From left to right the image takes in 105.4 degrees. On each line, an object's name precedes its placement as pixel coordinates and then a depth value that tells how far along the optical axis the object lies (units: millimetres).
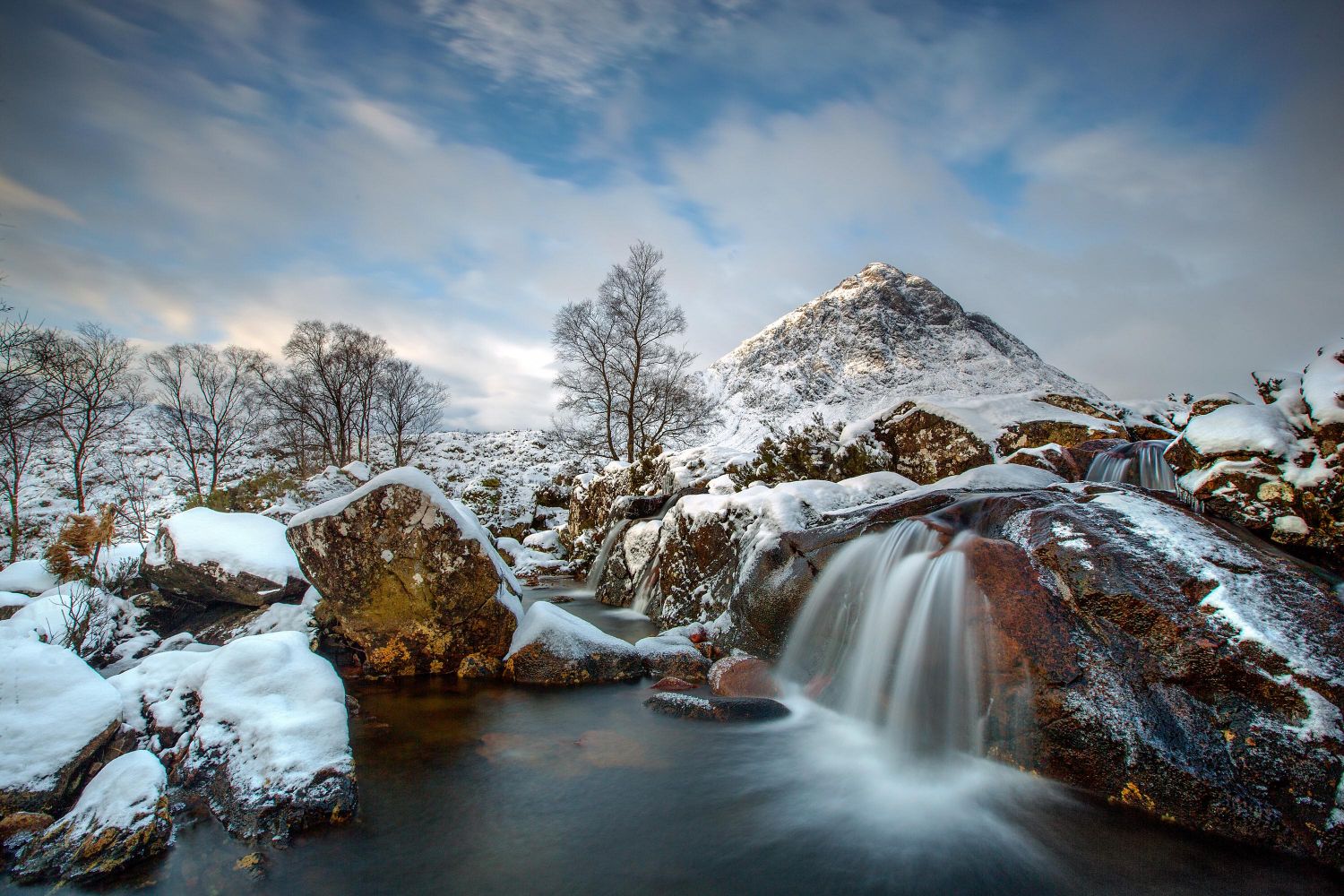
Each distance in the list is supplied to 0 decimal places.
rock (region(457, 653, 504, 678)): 5992
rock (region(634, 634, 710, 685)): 6184
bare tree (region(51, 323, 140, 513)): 17266
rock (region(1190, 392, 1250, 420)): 5730
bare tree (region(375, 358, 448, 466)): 29406
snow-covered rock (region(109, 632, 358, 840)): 3059
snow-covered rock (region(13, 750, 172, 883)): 2510
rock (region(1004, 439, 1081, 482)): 7211
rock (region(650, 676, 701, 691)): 5805
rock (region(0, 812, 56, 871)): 2519
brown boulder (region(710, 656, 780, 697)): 5664
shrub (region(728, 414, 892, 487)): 10086
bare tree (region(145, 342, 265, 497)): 24156
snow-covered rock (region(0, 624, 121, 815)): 2691
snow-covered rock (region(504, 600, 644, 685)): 5961
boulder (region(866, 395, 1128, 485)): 8742
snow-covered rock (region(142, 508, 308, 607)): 5973
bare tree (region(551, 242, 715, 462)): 19625
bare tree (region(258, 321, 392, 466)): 25578
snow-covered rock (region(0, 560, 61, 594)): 6285
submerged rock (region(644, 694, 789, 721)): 5047
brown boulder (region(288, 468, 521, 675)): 5906
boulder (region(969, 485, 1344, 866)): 2934
